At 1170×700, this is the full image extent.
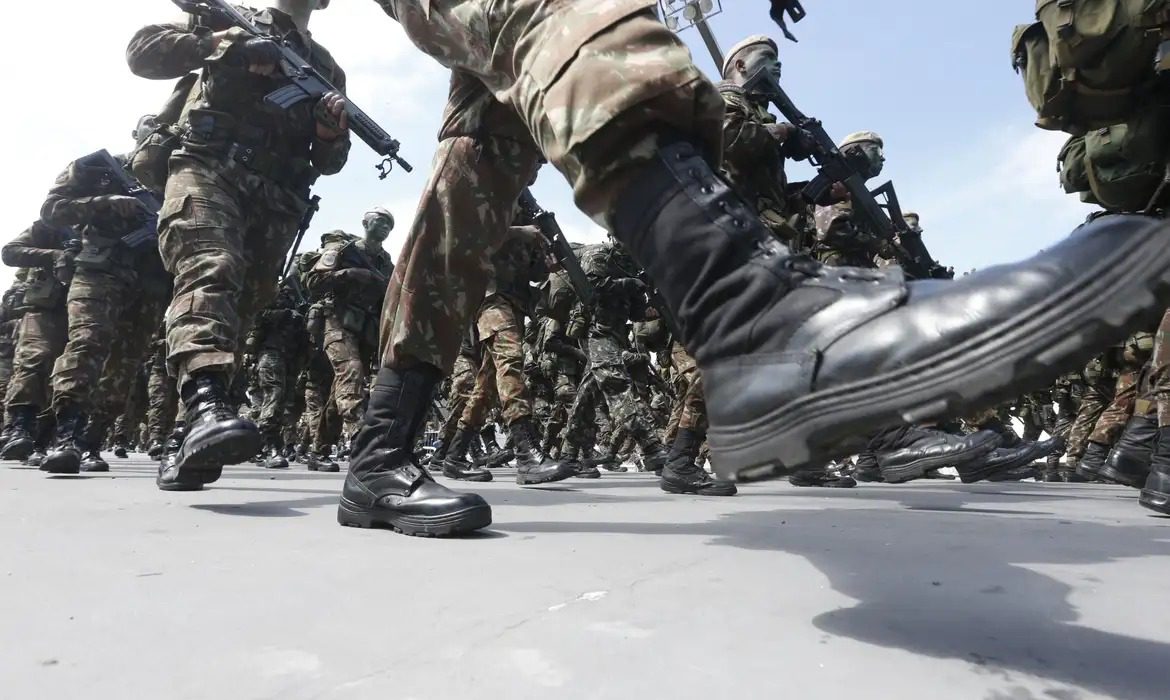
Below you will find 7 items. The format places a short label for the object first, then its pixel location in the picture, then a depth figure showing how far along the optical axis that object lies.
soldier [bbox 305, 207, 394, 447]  5.29
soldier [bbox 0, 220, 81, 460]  4.19
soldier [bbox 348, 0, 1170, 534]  0.57
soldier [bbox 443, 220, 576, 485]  4.36
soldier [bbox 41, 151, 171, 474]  3.62
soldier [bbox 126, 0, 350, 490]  1.97
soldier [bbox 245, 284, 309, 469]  6.38
